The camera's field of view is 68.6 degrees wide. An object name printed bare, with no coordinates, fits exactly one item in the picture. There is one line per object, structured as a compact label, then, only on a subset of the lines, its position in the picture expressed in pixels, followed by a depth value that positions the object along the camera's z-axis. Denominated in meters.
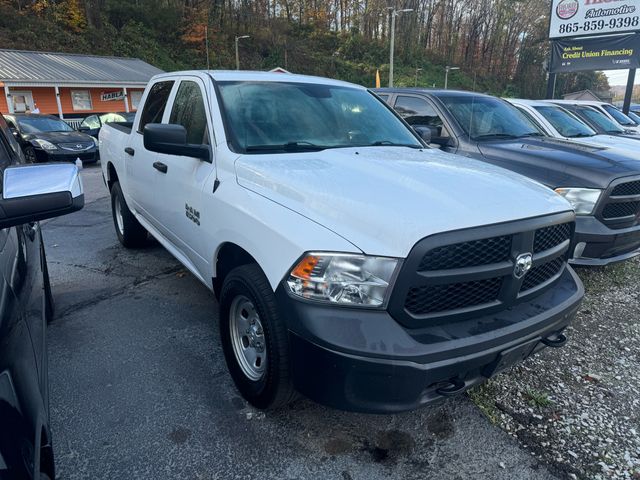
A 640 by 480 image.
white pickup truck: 2.02
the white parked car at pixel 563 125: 6.94
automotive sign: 16.45
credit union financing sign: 16.98
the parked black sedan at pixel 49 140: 13.16
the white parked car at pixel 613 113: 10.70
